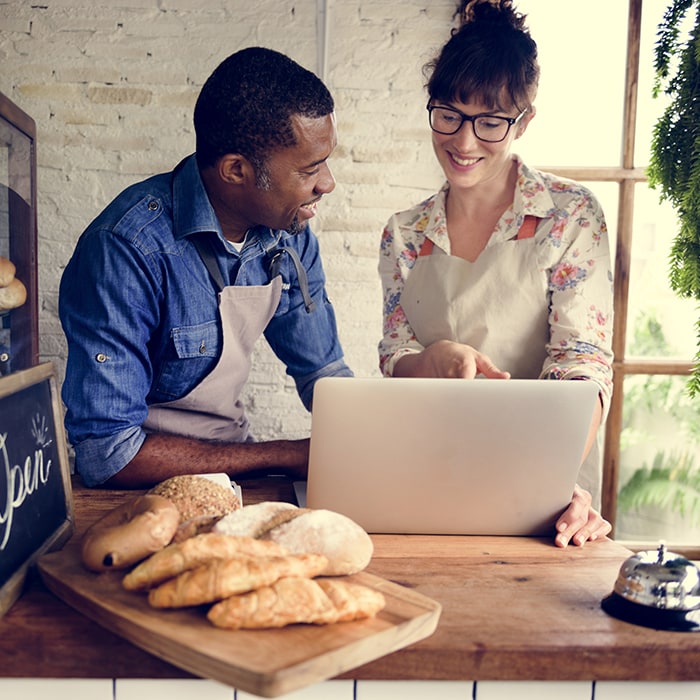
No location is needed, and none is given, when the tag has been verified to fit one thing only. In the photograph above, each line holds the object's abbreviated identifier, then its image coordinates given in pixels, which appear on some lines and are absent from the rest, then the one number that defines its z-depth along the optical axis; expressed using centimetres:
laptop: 106
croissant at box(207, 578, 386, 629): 73
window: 293
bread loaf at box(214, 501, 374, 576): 87
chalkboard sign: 88
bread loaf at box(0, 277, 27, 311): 205
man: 144
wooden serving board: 67
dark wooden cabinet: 205
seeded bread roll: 97
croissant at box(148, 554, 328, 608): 75
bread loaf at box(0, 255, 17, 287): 203
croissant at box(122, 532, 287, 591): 79
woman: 170
